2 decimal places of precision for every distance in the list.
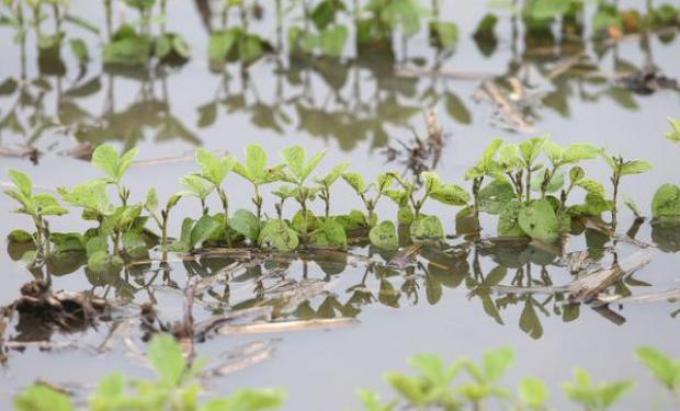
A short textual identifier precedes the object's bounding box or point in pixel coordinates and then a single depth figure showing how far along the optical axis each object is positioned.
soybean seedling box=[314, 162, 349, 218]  4.61
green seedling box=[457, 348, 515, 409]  3.30
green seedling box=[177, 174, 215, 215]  4.70
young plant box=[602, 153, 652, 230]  4.72
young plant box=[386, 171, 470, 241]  4.83
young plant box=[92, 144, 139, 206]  4.68
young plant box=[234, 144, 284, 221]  4.66
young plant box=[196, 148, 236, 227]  4.60
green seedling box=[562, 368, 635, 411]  3.24
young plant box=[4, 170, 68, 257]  4.54
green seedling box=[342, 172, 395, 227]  4.74
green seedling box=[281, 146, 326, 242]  4.59
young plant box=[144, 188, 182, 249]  4.66
